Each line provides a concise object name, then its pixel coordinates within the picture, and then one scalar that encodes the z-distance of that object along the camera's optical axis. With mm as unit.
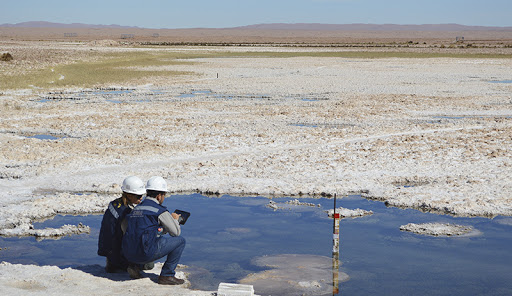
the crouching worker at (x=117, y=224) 7297
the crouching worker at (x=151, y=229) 6961
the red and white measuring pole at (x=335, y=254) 7814
